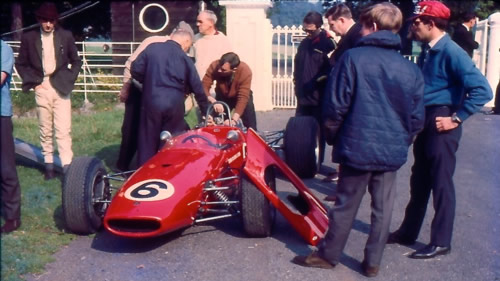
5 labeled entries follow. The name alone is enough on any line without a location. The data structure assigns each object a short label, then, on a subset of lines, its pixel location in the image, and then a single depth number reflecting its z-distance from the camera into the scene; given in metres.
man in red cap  5.43
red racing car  5.70
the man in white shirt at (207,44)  9.16
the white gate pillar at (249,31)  15.32
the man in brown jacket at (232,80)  8.23
